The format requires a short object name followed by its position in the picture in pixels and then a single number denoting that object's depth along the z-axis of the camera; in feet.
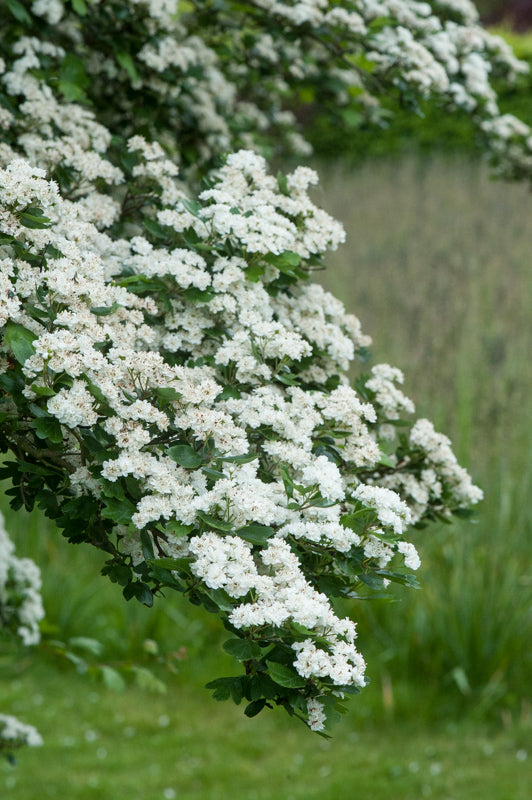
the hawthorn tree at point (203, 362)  9.40
